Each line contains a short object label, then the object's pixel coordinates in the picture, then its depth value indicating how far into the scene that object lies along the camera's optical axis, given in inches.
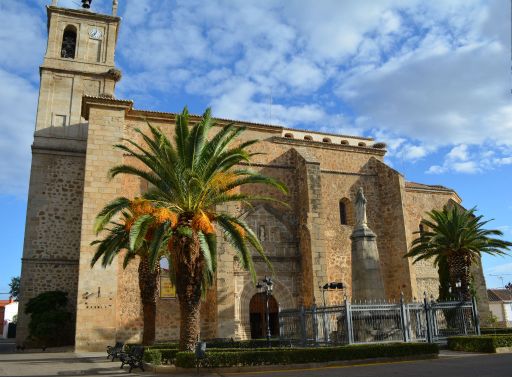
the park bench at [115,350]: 492.5
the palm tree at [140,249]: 462.9
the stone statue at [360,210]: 601.9
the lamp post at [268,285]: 625.0
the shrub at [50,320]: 680.4
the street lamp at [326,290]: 554.4
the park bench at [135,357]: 425.1
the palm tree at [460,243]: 706.2
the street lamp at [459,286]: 686.5
